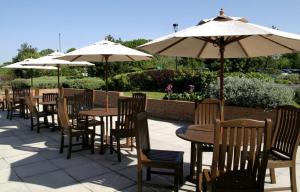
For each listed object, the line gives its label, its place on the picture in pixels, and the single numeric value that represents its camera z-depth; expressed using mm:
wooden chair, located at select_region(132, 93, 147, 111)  4866
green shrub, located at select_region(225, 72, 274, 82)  9232
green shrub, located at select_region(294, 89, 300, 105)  7863
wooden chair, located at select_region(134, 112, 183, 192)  3063
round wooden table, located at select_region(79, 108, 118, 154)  4874
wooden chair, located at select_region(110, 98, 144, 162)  4543
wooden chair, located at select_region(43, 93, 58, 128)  7060
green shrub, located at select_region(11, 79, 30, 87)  15674
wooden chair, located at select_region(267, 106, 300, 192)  3034
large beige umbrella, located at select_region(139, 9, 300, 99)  2772
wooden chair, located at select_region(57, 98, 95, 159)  4696
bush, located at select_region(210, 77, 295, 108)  6403
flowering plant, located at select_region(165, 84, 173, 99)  8978
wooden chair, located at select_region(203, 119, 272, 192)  2371
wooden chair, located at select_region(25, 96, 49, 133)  6517
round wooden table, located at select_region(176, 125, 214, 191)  3015
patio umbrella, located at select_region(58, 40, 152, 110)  4818
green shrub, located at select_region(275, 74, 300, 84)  16488
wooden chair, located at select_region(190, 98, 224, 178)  4011
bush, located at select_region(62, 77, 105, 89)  13655
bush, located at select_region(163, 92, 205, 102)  8401
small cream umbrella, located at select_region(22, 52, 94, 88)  7144
